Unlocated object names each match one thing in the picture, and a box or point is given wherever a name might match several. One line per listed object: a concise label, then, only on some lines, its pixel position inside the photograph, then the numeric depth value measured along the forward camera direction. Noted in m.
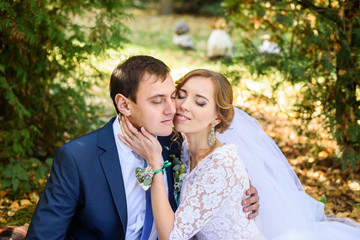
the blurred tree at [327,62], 3.87
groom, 2.33
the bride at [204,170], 2.44
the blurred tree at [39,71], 3.81
